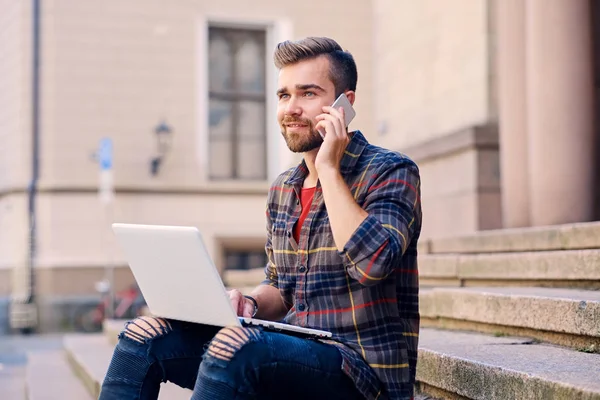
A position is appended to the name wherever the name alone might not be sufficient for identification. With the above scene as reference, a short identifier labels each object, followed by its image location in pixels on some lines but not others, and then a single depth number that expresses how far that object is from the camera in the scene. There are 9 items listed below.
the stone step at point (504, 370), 2.43
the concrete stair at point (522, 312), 3.23
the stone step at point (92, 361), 4.30
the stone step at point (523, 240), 4.41
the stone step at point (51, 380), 5.18
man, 2.29
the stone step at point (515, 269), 4.01
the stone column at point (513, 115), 6.07
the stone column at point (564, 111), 5.49
